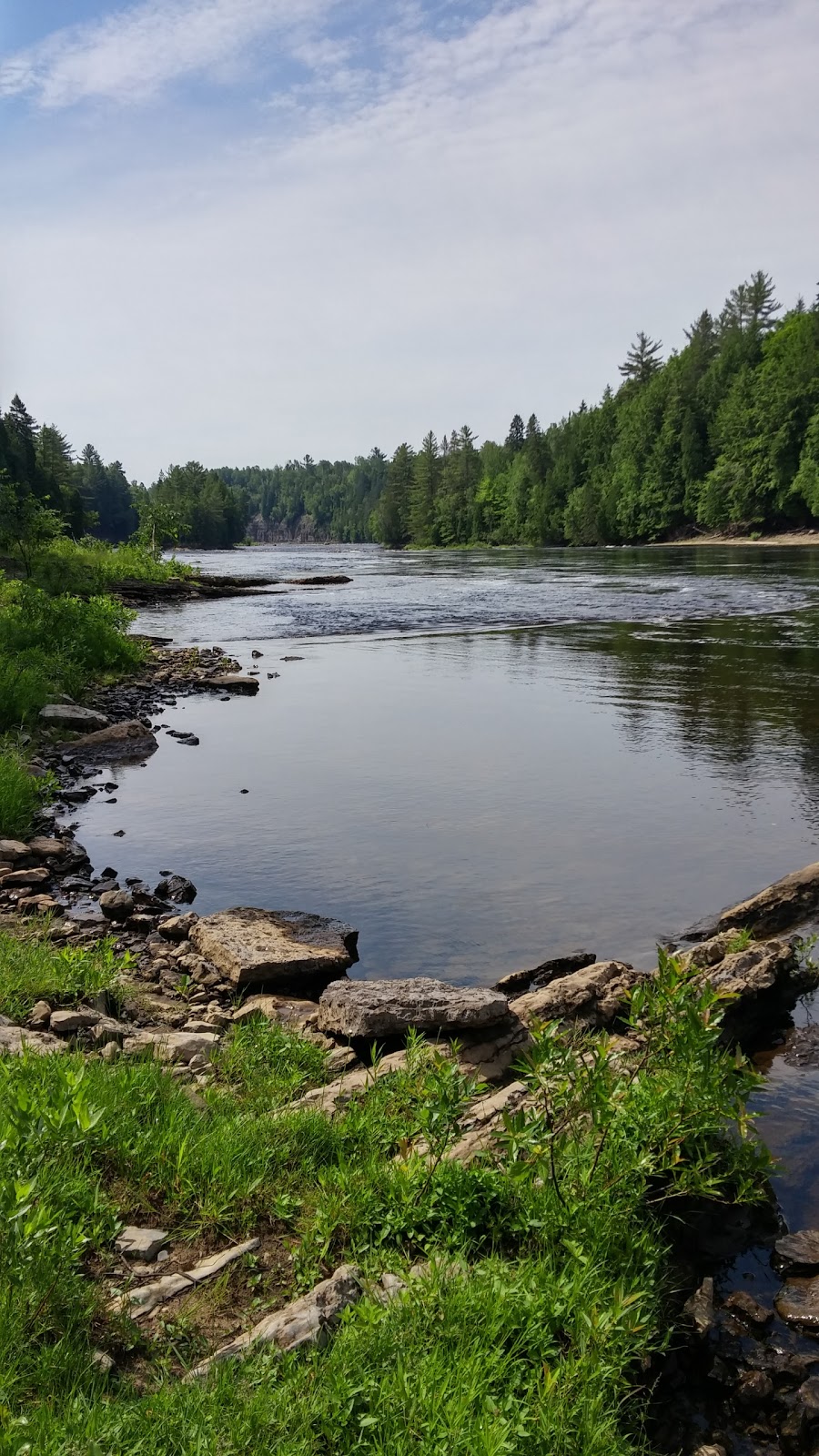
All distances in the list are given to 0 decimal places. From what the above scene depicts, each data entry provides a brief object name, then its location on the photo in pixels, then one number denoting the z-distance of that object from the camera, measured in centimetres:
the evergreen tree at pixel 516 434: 19088
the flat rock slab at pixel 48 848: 1051
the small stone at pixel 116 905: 890
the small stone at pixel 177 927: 851
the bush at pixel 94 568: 4166
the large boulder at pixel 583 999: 671
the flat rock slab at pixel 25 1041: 530
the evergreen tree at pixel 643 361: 16112
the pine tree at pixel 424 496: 16788
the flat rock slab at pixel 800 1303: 450
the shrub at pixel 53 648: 1659
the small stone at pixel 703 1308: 438
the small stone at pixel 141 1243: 402
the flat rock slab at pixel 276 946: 757
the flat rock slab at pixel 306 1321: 357
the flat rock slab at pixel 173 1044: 578
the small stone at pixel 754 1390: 408
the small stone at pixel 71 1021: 589
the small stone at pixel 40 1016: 596
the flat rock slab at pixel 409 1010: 629
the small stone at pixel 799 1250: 483
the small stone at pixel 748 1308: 449
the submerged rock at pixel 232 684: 2345
